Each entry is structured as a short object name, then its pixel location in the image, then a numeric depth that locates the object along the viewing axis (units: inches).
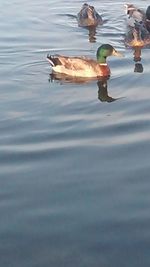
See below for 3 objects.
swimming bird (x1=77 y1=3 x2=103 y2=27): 546.2
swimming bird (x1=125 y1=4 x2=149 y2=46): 481.2
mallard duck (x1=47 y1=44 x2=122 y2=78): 404.7
